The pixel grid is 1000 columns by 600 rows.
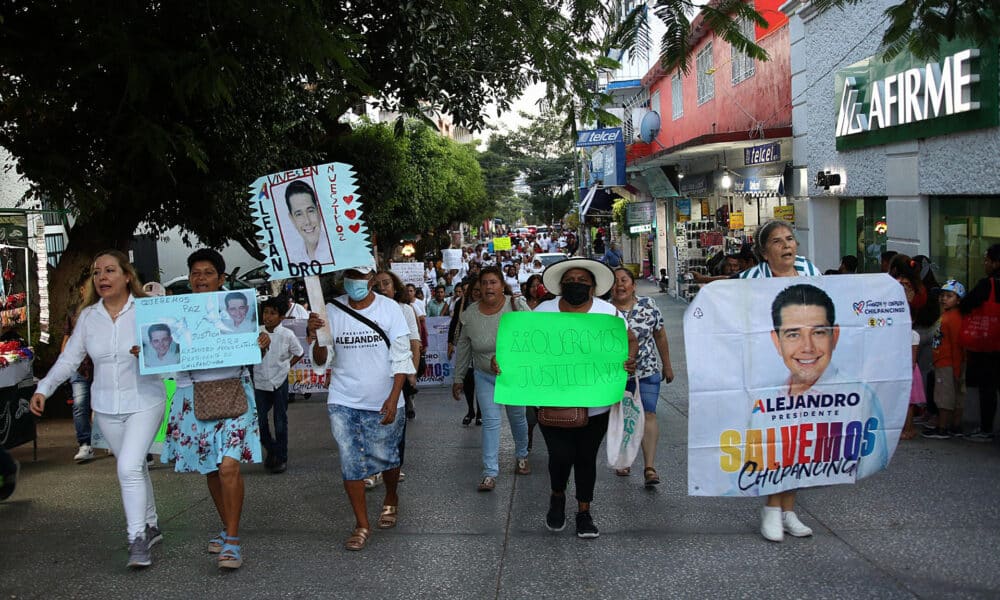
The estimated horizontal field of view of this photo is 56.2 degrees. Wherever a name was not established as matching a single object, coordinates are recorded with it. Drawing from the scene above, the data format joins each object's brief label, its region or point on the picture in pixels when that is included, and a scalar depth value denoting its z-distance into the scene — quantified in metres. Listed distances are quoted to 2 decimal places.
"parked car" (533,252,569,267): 27.78
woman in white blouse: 5.37
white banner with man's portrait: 5.27
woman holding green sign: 5.75
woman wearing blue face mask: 5.75
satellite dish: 28.30
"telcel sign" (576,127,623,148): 21.74
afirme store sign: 10.45
